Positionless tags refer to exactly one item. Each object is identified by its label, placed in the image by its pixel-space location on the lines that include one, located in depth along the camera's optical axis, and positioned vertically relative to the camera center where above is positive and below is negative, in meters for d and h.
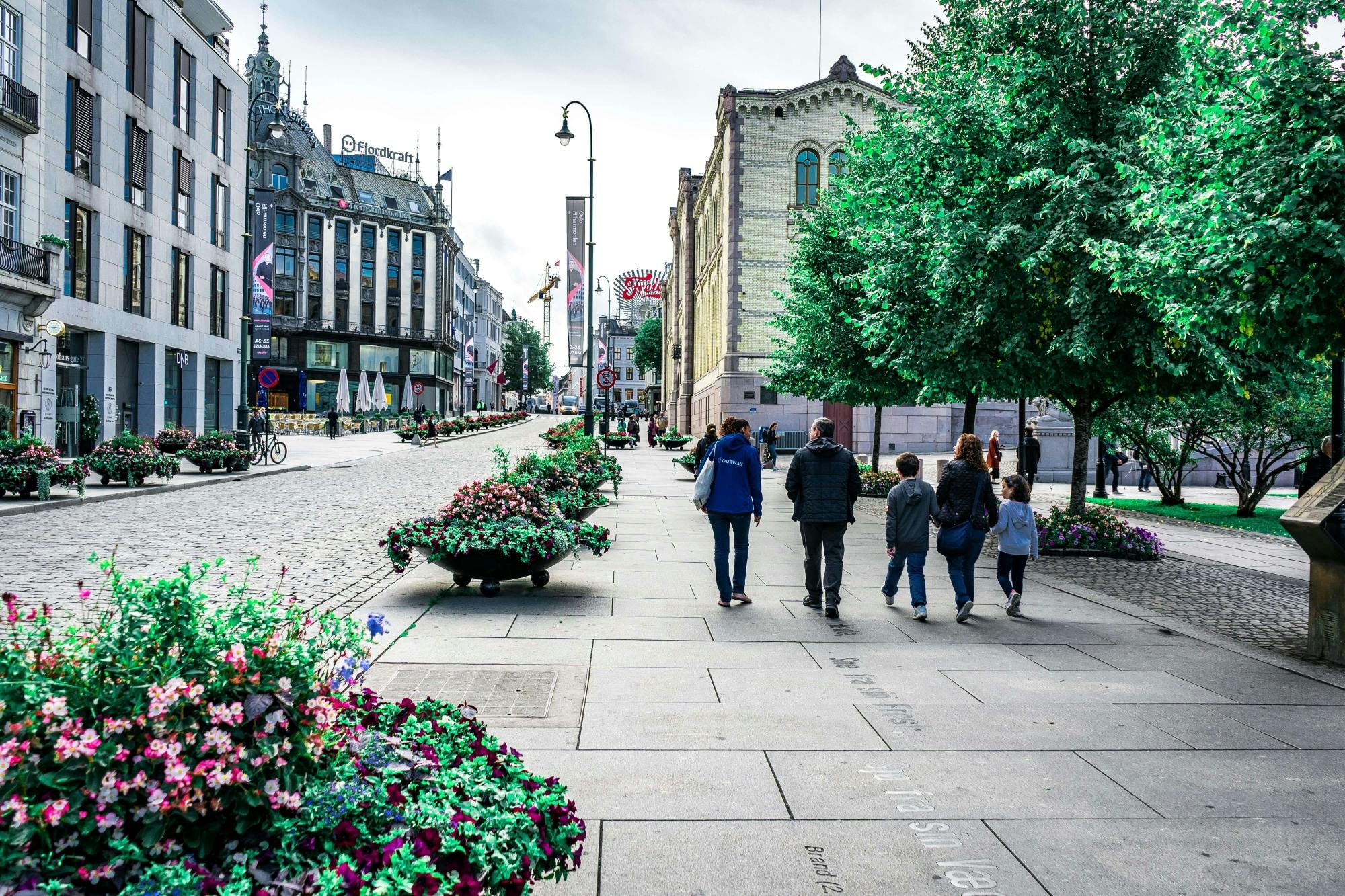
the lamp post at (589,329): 27.16 +3.28
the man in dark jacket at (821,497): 8.67 -0.65
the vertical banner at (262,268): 33.16 +5.34
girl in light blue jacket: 8.63 -1.01
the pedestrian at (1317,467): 14.66 -0.47
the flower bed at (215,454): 23.94 -0.98
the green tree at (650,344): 113.25 +9.82
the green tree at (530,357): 126.38 +9.20
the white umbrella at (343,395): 56.56 +1.47
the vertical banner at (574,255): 30.73 +5.53
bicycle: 29.38 -1.14
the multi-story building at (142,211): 27.86 +6.98
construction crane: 177.12 +26.02
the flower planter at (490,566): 8.52 -1.33
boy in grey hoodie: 8.52 -0.80
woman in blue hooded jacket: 8.90 -0.65
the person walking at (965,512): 8.55 -0.75
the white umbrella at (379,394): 60.50 +1.66
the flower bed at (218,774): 1.85 -0.76
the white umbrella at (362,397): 58.88 +1.43
